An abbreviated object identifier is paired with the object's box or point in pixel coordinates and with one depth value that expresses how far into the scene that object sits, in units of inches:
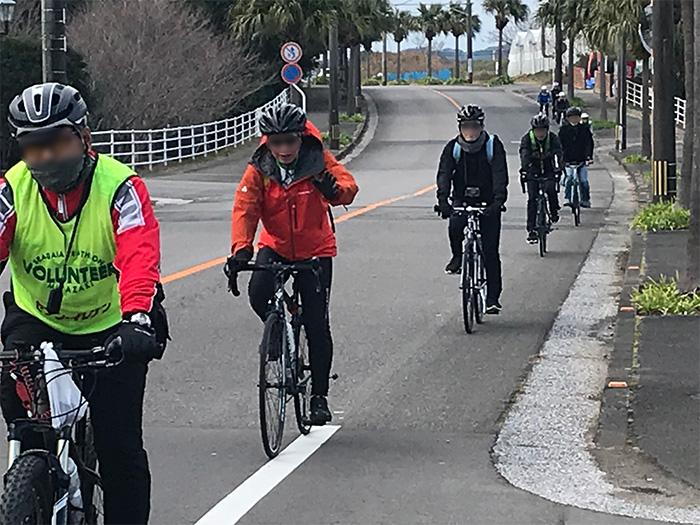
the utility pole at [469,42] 4006.4
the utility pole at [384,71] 4018.2
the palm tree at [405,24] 4837.6
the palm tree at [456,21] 4796.5
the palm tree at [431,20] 4859.7
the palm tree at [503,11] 4426.7
